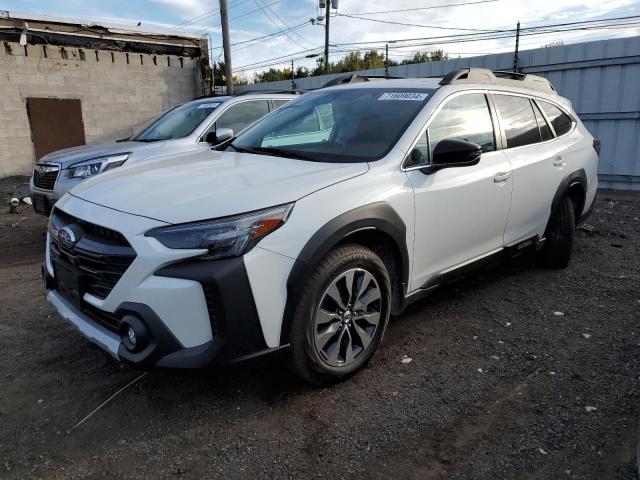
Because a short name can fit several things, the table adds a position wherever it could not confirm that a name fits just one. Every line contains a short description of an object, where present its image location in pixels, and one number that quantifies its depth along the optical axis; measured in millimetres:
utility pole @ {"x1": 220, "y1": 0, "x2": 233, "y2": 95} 17078
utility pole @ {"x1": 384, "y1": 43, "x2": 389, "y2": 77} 18753
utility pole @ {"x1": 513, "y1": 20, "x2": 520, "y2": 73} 10508
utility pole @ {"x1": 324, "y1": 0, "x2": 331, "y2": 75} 27622
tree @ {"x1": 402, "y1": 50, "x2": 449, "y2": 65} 38562
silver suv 5707
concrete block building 12680
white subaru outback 2287
